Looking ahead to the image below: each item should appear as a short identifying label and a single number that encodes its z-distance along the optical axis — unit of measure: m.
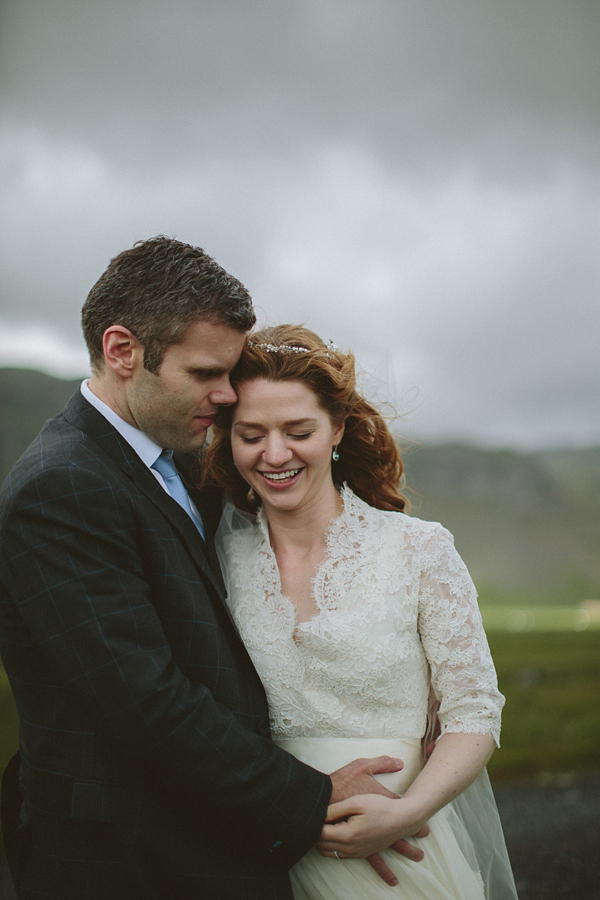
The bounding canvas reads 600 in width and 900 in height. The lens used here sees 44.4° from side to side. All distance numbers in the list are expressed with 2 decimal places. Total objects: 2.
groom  2.27
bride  2.61
